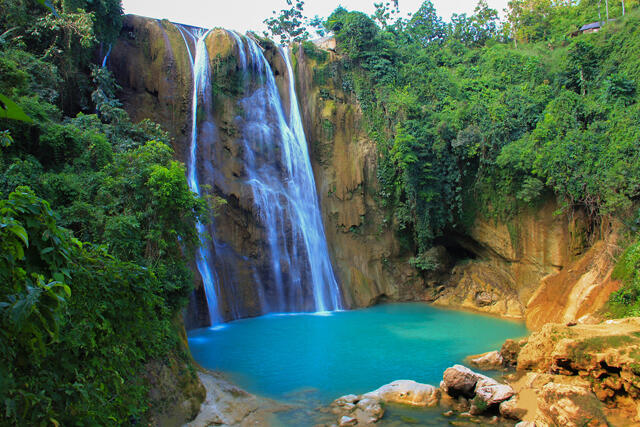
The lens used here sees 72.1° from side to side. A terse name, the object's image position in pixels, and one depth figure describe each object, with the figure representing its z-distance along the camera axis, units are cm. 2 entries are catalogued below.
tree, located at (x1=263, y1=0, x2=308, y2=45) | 3756
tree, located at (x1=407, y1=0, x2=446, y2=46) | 3548
